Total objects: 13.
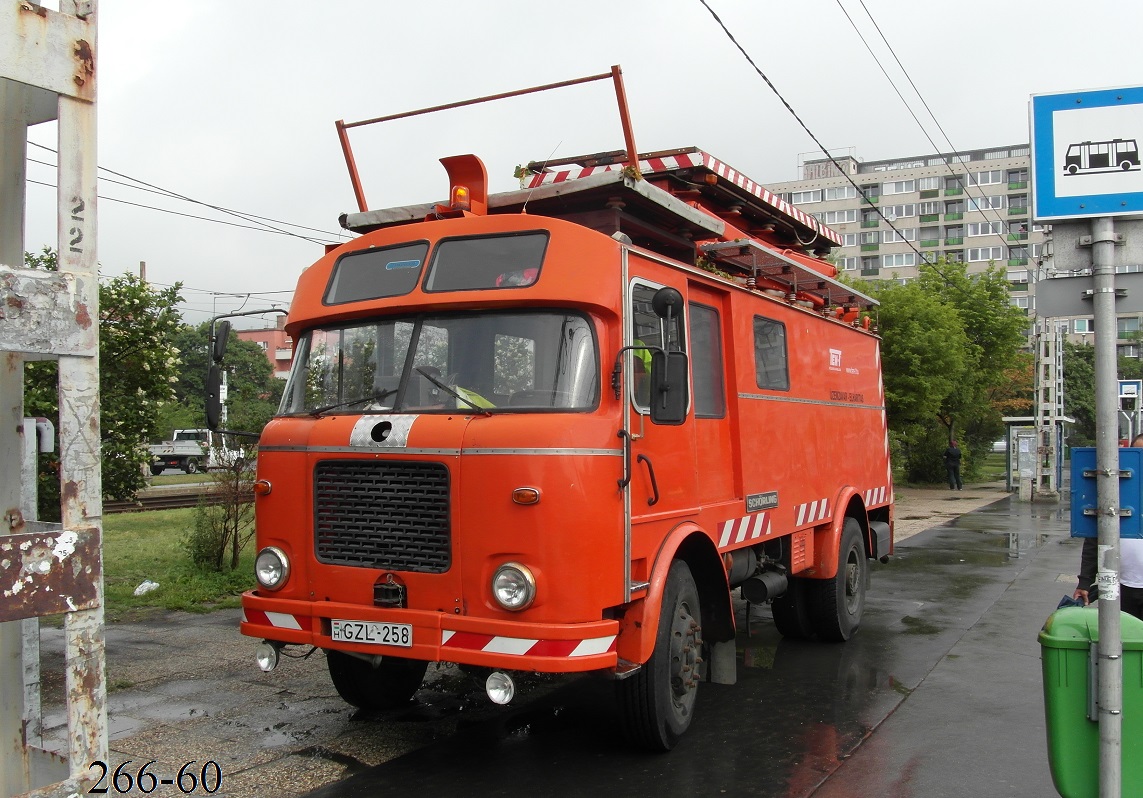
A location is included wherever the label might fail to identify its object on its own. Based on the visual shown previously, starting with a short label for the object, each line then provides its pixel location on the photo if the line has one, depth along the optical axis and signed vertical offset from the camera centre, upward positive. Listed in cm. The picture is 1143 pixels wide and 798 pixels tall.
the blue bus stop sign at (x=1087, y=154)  395 +110
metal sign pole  378 -38
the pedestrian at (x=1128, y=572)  586 -97
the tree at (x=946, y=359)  2591 +173
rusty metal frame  261 +22
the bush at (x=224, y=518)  1093 -109
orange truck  470 -17
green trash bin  395 -124
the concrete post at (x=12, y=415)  306 +4
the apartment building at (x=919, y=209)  8344 +1890
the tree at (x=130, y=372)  1023 +60
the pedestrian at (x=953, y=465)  3059 -156
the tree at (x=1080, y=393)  6494 +150
